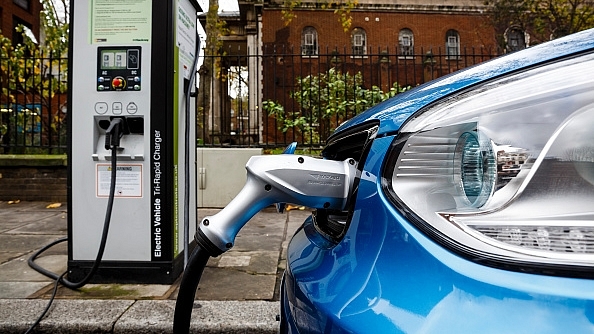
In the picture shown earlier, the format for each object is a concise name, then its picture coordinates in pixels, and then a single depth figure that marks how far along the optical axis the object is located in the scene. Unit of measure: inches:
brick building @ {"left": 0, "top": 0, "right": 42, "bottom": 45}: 721.6
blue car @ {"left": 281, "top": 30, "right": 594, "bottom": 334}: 29.1
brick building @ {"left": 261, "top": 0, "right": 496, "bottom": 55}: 899.4
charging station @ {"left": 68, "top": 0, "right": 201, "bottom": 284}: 115.6
